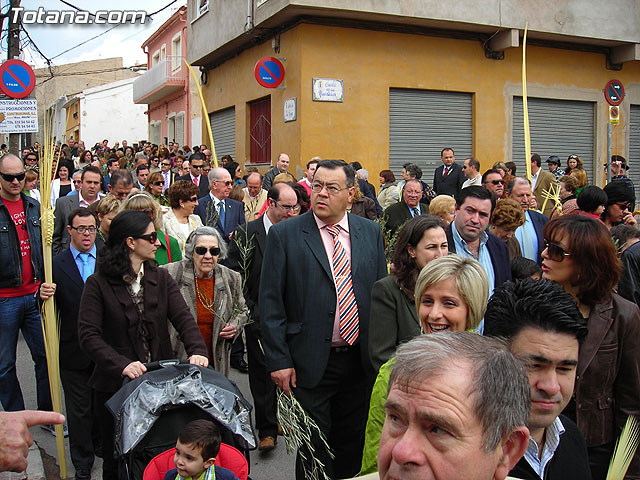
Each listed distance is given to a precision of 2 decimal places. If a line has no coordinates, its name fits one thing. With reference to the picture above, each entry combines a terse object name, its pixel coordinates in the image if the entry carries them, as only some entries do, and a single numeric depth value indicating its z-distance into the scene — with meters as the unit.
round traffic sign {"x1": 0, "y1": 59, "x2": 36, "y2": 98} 11.65
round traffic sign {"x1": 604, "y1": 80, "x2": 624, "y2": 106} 12.95
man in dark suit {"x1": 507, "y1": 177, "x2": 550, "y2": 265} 6.64
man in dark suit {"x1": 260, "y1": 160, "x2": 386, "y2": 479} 4.15
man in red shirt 5.82
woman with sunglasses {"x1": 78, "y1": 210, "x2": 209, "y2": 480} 4.35
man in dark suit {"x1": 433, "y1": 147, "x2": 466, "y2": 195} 13.30
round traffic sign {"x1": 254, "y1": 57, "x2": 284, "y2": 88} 15.78
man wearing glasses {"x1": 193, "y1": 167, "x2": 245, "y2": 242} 8.40
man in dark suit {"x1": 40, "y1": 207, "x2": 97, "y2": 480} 5.20
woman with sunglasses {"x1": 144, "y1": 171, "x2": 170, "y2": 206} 9.12
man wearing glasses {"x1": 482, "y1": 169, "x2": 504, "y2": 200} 9.38
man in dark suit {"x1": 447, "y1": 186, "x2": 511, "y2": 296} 5.16
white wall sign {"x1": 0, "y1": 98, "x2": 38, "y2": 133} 11.47
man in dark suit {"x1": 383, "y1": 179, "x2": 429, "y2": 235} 8.59
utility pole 13.82
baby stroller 3.65
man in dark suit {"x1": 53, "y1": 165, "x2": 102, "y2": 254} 7.46
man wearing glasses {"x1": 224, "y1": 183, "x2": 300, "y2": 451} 5.82
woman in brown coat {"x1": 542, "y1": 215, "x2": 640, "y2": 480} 3.21
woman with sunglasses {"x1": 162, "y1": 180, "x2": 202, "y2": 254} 7.29
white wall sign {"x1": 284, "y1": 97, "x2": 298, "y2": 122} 15.57
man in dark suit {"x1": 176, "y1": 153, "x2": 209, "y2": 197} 13.12
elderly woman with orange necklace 5.22
